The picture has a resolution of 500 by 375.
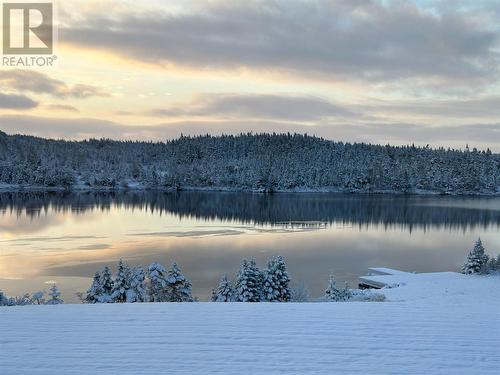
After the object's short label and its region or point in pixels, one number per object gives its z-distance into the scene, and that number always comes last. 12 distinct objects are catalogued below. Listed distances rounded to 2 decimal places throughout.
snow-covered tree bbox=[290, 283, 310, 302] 18.45
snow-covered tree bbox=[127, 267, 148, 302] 17.39
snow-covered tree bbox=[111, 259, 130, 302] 17.42
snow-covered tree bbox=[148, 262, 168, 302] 18.42
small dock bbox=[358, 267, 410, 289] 23.75
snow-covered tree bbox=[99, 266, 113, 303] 18.40
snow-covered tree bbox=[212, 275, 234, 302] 18.34
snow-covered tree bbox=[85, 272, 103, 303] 17.80
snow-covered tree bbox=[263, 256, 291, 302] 19.23
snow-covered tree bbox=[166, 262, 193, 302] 18.38
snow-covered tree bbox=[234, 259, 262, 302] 18.54
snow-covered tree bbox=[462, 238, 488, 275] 25.61
